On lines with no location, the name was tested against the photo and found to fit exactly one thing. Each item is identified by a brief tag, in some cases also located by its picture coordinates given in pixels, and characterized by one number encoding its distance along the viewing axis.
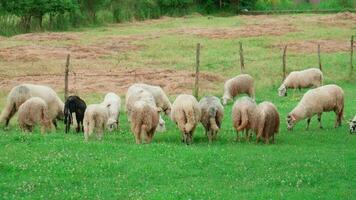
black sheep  22.89
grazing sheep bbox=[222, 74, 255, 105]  31.02
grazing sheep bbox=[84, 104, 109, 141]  20.98
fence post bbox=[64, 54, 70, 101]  25.73
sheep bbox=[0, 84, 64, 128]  23.91
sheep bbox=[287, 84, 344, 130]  23.81
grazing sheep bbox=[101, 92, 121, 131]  23.51
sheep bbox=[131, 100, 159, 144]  20.38
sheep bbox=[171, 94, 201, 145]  20.53
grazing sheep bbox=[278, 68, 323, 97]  34.16
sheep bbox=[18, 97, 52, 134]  21.72
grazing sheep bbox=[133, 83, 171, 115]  25.16
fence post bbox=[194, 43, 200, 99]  29.02
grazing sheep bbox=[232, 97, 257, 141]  21.02
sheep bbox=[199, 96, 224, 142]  21.14
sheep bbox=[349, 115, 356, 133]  22.59
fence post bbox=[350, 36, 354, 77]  36.28
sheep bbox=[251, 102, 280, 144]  20.78
